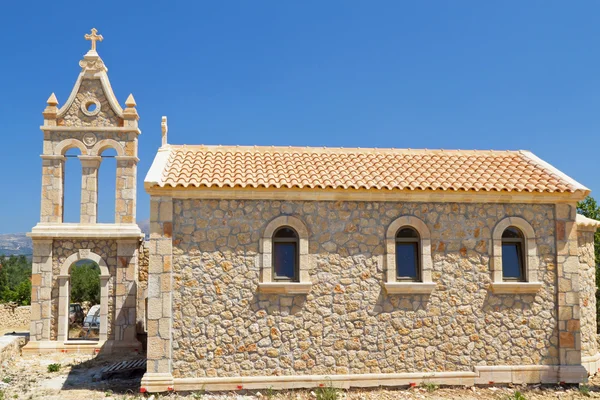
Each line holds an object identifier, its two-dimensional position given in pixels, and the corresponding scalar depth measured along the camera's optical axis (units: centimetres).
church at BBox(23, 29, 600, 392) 1103
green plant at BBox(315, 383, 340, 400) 1045
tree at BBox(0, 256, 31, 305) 3017
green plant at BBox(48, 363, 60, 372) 1374
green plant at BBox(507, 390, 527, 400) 1038
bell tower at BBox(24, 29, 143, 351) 1623
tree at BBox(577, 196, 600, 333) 2663
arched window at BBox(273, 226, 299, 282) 1139
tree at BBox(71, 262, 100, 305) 2919
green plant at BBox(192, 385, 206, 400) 1066
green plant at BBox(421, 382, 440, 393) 1127
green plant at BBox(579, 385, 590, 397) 1120
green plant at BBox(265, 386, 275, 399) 1084
